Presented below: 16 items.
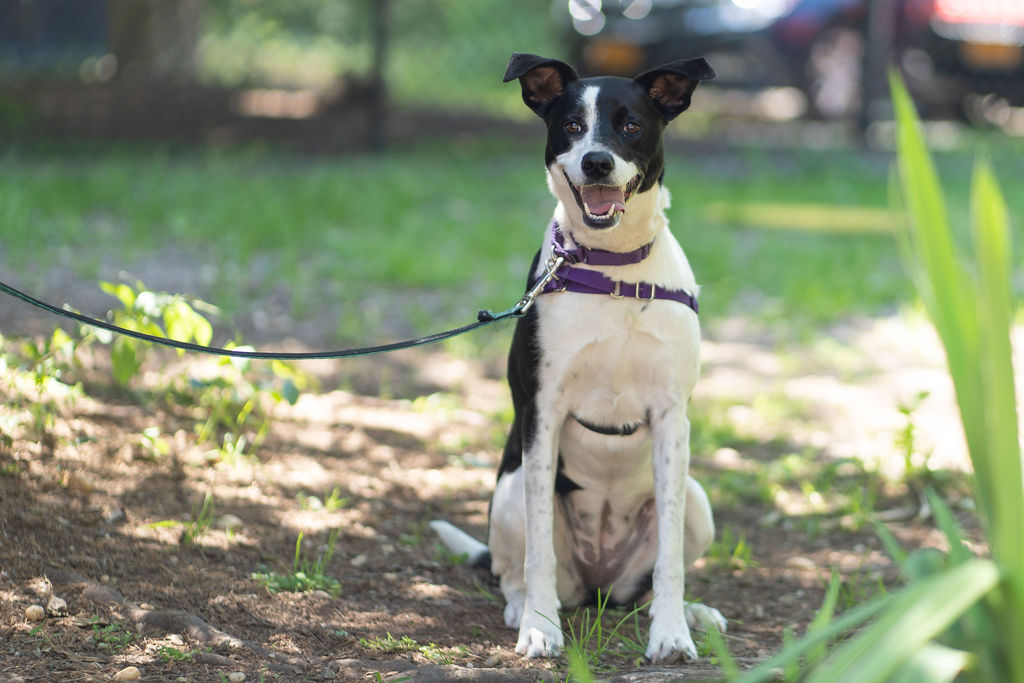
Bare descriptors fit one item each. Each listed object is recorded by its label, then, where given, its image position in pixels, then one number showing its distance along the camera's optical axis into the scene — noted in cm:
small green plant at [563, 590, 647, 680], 500
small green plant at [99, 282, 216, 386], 647
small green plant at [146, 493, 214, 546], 583
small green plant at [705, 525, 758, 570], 651
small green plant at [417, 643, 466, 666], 483
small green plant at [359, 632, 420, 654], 495
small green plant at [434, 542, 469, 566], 626
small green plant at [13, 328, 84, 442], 625
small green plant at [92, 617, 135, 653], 472
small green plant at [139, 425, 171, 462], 657
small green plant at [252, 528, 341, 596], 553
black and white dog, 512
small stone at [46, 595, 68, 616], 492
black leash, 520
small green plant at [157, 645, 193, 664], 464
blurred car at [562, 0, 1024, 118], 2136
